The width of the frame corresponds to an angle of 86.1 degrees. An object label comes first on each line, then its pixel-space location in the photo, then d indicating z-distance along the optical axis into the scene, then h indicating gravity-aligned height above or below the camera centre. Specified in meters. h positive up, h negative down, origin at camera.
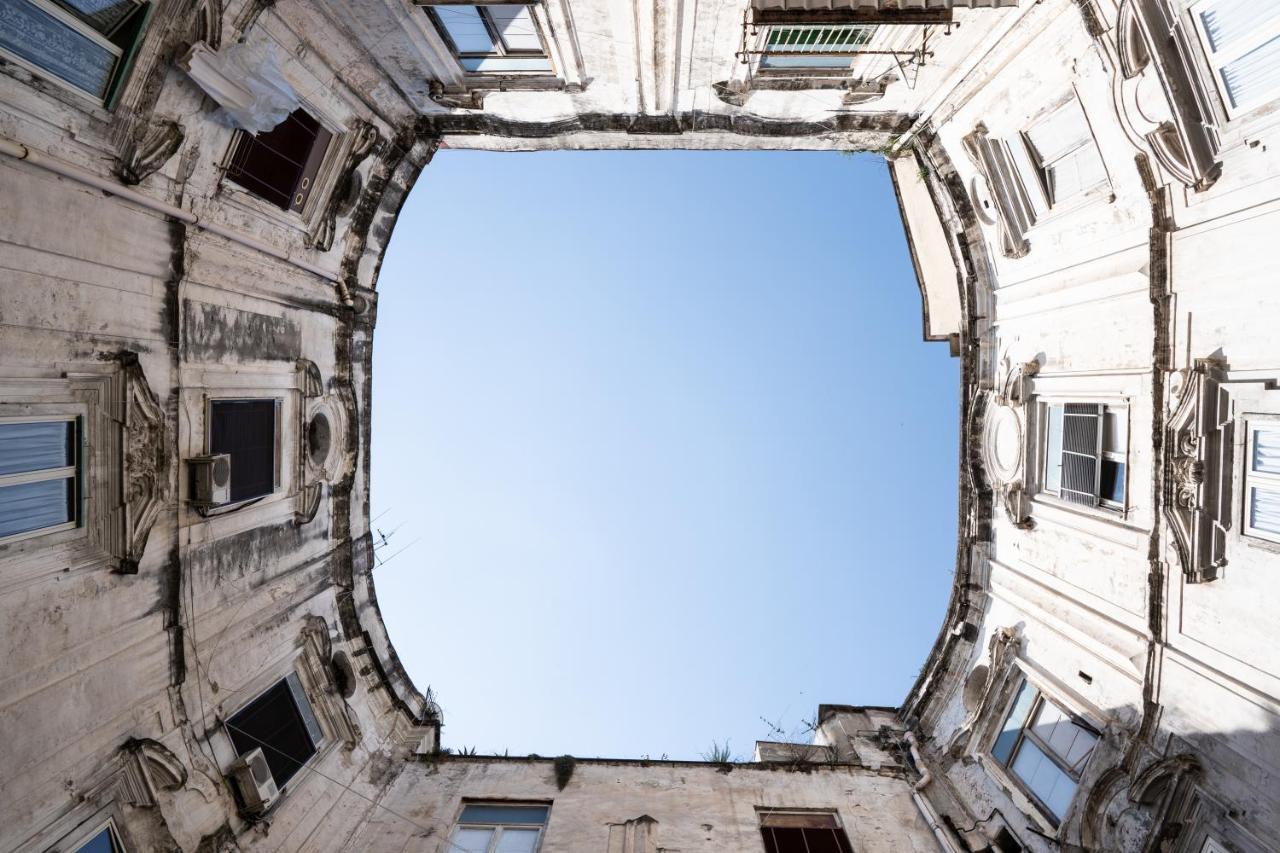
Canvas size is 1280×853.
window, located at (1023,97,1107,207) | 8.62 +3.51
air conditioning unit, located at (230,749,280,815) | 8.38 -4.56
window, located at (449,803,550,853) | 9.83 -6.06
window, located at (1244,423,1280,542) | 6.24 -0.58
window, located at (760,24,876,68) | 10.12 +5.68
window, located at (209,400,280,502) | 8.78 -0.32
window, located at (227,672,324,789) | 8.99 -4.31
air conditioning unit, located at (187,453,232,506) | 8.09 -0.74
